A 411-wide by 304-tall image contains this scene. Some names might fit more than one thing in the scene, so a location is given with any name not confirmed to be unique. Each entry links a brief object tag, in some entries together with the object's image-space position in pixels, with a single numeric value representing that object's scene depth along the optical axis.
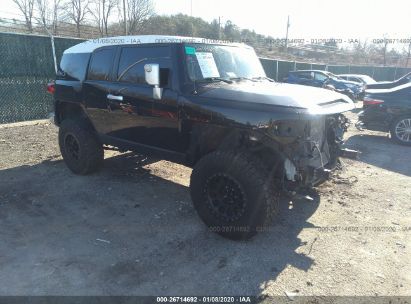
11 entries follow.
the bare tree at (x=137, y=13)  33.88
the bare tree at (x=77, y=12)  35.05
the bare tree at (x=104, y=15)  33.37
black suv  3.54
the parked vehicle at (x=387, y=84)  11.29
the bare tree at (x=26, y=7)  35.13
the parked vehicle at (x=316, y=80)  17.70
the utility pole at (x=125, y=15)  26.27
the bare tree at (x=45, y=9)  34.03
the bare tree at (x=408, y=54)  36.65
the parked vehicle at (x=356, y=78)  20.82
